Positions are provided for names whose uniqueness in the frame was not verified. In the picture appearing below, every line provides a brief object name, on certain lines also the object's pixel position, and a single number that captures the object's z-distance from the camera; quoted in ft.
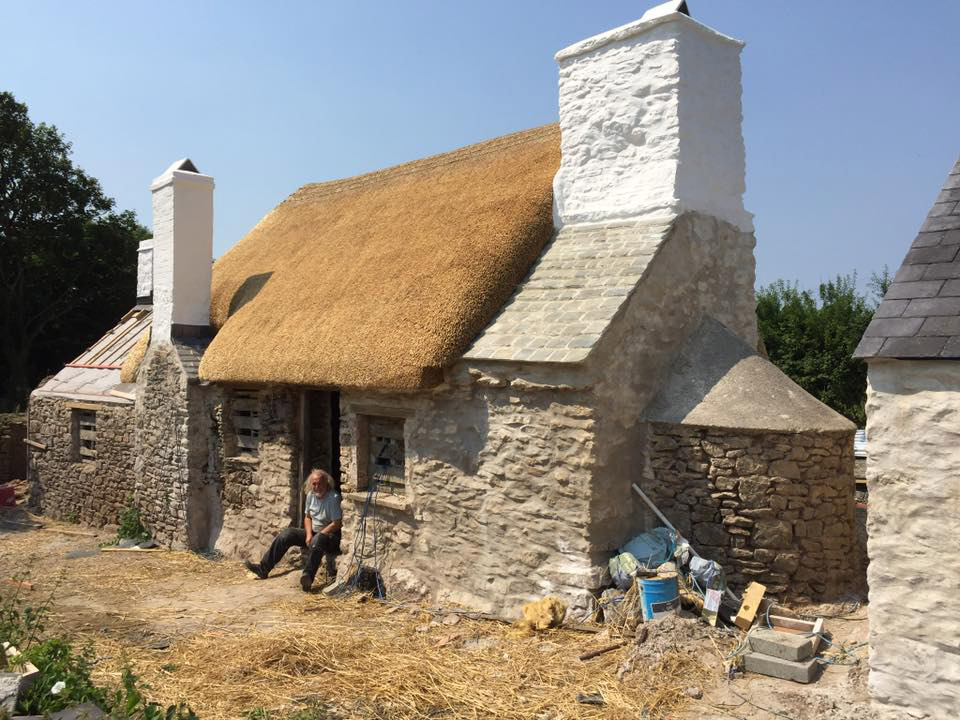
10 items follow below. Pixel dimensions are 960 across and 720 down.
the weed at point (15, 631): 18.51
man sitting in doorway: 29.09
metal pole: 23.36
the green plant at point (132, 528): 38.29
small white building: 15.11
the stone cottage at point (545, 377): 22.68
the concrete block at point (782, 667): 17.85
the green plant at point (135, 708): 14.62
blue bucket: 20.99
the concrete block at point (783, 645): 18.26
